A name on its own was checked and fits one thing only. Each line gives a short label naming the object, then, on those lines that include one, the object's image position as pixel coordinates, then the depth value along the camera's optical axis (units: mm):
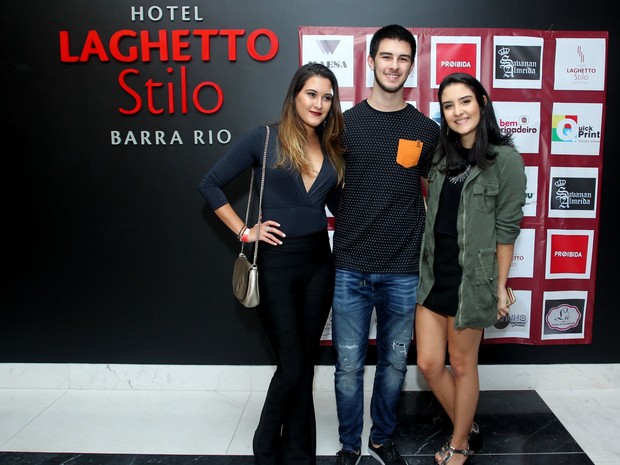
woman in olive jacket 2006
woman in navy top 2039
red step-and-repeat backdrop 2809
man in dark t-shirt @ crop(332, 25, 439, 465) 2129
